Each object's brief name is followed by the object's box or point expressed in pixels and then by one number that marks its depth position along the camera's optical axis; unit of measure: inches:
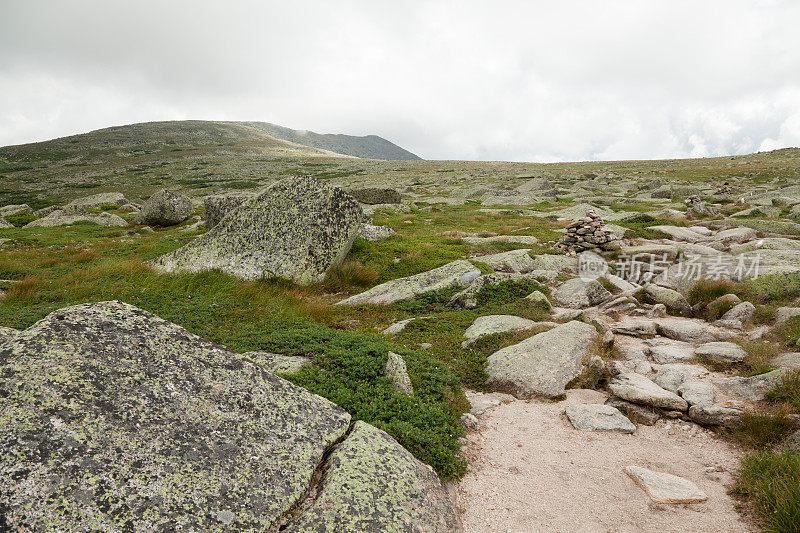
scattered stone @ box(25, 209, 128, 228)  1370.6
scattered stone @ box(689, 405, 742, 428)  262.7
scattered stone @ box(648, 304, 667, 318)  491.5
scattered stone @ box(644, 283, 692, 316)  504.4
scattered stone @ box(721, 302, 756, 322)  434.6
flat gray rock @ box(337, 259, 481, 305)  582.2
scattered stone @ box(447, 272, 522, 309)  554.2
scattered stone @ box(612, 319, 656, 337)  438.6
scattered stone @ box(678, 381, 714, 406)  287.9
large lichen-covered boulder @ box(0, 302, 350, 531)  126.3
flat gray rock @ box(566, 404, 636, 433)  281.1
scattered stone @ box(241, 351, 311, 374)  296.2
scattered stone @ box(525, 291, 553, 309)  526.0
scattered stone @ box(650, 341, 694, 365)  371.6
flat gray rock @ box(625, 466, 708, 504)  206.2
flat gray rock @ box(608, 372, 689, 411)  291.3
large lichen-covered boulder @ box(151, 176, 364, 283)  607.2
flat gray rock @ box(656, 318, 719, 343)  416.8
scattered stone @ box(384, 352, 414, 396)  295.9
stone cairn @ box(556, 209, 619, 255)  822.5
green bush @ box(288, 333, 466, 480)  236.5
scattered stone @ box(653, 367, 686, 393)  320.9
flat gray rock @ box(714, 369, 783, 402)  282.5
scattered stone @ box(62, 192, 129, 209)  2038.0
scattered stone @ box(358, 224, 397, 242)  872.8
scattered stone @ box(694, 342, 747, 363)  344.8
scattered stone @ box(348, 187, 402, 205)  1894.7
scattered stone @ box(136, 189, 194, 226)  1461.6
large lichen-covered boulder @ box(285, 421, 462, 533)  155.0
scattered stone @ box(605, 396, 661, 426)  288.2
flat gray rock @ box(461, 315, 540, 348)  433.1
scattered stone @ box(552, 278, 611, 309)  552.7
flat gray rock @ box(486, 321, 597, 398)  338.3
